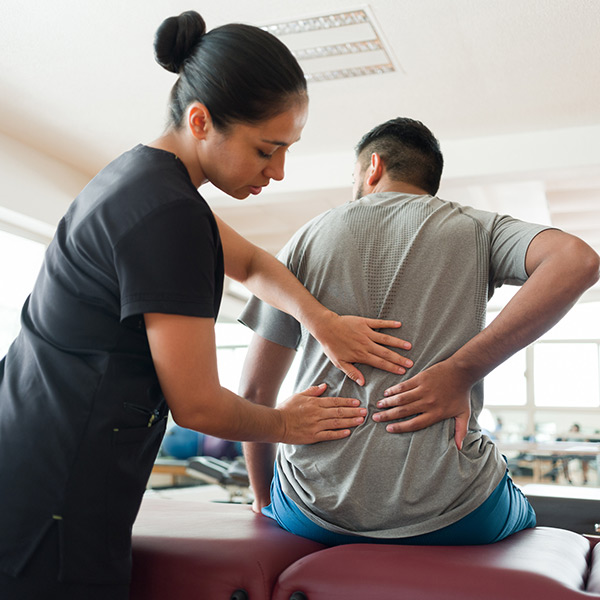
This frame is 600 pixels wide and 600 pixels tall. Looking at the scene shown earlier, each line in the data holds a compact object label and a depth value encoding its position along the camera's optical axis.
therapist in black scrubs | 0.91
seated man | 1.20
